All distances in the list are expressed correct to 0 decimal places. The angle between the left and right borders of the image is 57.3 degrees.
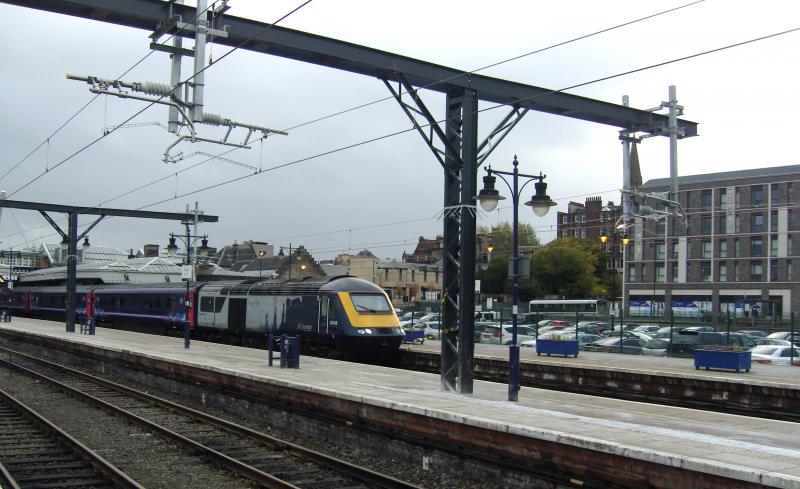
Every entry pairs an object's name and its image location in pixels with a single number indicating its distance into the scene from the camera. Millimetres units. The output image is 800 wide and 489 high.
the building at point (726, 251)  65938
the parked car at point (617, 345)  31016
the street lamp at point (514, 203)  14771
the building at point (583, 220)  104375
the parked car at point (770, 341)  31464
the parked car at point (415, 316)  55375
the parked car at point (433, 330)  41531
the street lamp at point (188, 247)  27453
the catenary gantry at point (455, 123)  15133
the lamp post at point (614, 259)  97594
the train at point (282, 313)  24766
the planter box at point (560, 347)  27906
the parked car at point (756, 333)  40328
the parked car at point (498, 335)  37000
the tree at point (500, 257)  100000
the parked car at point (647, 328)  47500
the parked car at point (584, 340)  34375
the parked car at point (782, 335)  38538
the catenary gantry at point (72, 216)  36906
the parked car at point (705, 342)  29234
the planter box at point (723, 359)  21891
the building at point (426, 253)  135625
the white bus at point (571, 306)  71000
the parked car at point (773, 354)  26875
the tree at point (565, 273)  90000
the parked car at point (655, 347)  30250
